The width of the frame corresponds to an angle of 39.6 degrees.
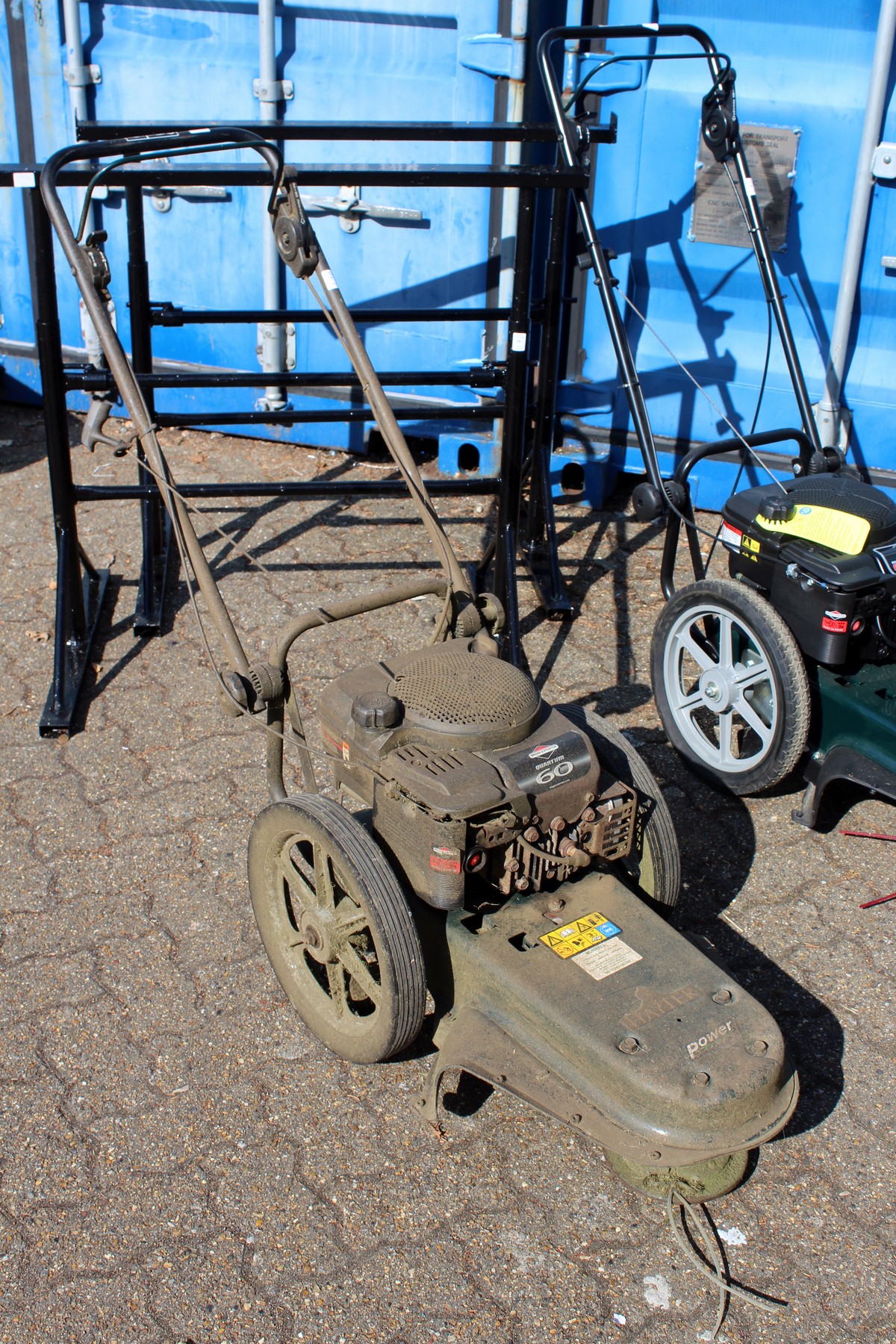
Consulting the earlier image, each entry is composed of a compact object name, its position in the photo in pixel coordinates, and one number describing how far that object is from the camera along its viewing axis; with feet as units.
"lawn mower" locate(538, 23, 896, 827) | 11.22
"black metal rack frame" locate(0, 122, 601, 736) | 12.07
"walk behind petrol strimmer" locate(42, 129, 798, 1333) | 7.65
